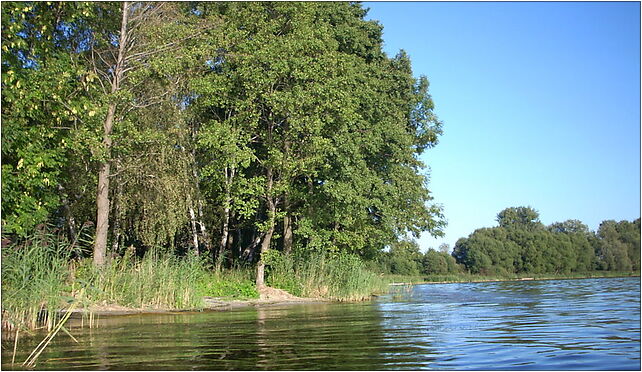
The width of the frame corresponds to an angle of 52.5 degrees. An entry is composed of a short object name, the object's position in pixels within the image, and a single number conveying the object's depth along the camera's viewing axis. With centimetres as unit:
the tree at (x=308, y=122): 2445
